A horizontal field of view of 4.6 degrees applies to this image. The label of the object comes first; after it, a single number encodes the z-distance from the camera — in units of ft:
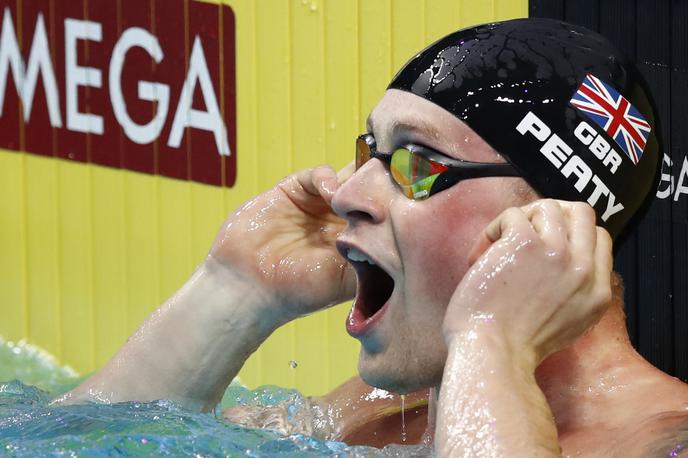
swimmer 16.94
